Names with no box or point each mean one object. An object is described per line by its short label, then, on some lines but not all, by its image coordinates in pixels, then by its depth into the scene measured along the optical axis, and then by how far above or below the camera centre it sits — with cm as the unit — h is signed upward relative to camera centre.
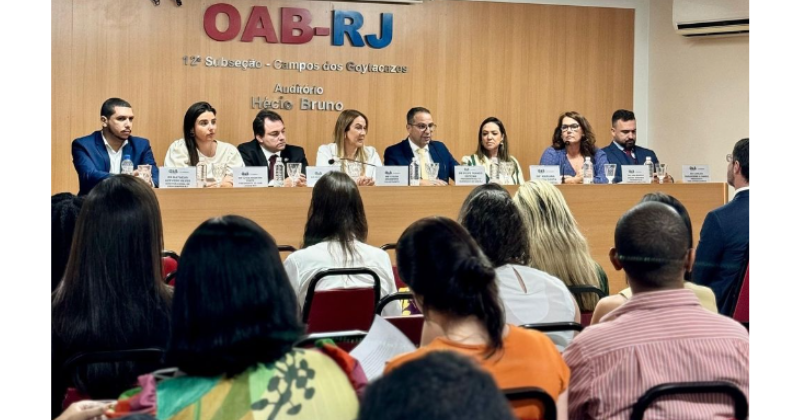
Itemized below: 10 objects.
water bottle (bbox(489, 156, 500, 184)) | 592 +18
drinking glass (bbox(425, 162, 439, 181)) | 593 +19
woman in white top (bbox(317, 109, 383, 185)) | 645 +39
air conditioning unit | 745 +150
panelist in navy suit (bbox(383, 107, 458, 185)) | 655 +37
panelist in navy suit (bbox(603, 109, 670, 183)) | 677 +43
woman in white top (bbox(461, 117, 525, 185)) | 654 +37
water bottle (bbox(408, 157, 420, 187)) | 570 +17
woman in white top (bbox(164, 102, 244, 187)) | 605 +35
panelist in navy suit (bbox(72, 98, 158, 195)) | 562 +33
